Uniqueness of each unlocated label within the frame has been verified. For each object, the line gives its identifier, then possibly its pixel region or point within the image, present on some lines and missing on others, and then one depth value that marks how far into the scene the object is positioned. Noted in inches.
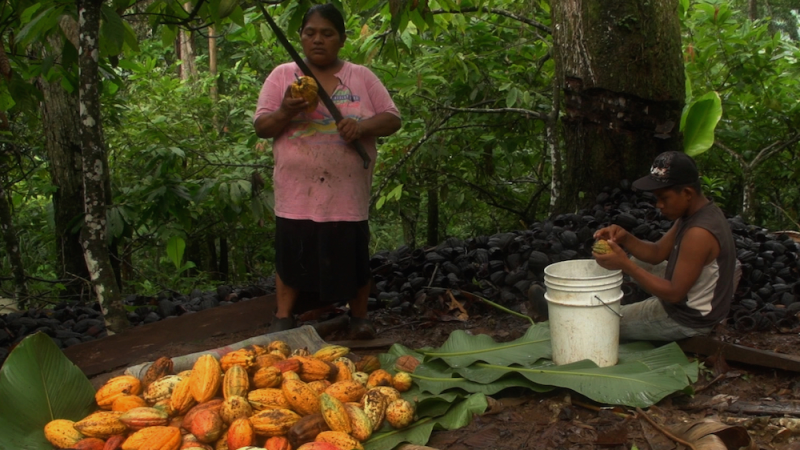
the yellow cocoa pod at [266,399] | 83.5
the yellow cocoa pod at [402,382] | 95.8
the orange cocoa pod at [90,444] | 76.1
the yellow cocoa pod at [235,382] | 84.9
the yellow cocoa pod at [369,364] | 102.6
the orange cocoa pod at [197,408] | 79.8
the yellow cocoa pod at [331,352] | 102.1
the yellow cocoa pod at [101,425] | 78.0
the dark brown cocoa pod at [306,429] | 77.9
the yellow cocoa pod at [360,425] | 80.7
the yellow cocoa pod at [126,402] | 83.5
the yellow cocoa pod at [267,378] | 88.1
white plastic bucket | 100.0
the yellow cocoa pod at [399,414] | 83.8
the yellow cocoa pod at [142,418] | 79.1
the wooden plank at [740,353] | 102.4
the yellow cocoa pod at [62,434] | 78.4
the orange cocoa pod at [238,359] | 90.7
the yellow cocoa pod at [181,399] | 83.4
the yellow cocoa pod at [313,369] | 92.7
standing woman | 118.9
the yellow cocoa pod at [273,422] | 79.0
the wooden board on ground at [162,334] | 120.0
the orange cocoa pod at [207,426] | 77.2
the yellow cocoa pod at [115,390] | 86.9
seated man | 103.5
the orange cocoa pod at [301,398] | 83.5
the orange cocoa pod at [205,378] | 84.7
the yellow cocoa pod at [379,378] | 94.7
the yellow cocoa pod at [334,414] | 79.3
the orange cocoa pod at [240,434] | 76.1
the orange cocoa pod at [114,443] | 76.4
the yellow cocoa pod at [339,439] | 76.2
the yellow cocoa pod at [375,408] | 83.8
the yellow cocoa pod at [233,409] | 80.0
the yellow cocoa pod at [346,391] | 87.7
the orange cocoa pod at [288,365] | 91.2
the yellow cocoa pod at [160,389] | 85.4
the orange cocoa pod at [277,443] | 75.9
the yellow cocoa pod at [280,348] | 101.3
